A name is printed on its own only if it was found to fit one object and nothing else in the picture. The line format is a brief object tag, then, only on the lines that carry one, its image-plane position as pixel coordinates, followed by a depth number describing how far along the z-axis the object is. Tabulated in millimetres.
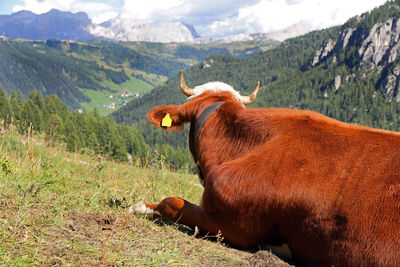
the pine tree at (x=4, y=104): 54875
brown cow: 2946
